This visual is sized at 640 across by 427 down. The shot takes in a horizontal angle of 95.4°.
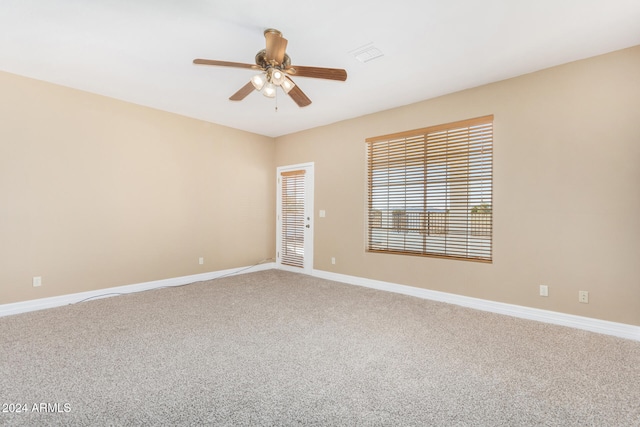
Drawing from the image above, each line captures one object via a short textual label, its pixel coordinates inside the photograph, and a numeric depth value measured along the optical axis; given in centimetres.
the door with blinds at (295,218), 545
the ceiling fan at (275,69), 222
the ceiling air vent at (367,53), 271
